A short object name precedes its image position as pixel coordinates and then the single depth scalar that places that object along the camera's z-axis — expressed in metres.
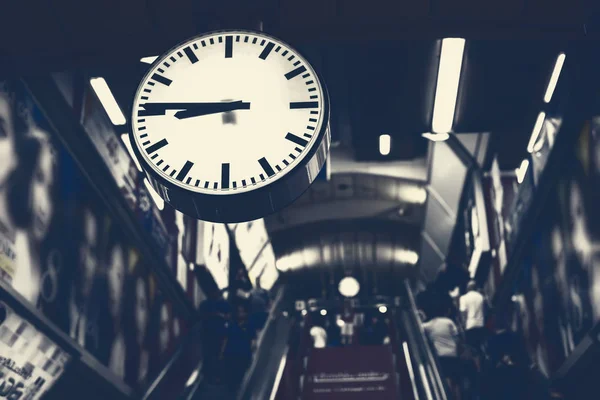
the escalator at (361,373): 7.40
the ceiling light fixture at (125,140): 8.15
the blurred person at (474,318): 8.96
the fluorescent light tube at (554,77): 6.63
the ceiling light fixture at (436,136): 8.55
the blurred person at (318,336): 11.73
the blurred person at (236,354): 7.86
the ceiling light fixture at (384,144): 12.82
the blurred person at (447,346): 8.09
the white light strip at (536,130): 8.09
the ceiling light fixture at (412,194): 16.80
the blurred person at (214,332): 7.99
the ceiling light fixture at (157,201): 9.54
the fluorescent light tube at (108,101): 7.09
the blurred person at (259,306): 9.29
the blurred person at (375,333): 11.87
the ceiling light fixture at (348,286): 18.33
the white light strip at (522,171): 9.27
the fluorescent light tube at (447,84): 7.09
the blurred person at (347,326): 13.05
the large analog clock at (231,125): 3.45
